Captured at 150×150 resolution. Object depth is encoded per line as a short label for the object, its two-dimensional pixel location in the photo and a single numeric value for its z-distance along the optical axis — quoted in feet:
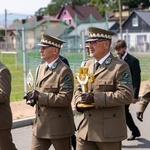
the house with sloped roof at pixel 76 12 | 261.24
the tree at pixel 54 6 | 391.86
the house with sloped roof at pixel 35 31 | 76.38
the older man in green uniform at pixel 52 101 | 14.84
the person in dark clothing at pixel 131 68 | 21.70
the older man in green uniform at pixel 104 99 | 13.25
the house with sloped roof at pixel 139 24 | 167.43
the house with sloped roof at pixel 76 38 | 76.48
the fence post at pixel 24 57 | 37.88
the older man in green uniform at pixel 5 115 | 15.69
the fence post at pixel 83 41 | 40.59
